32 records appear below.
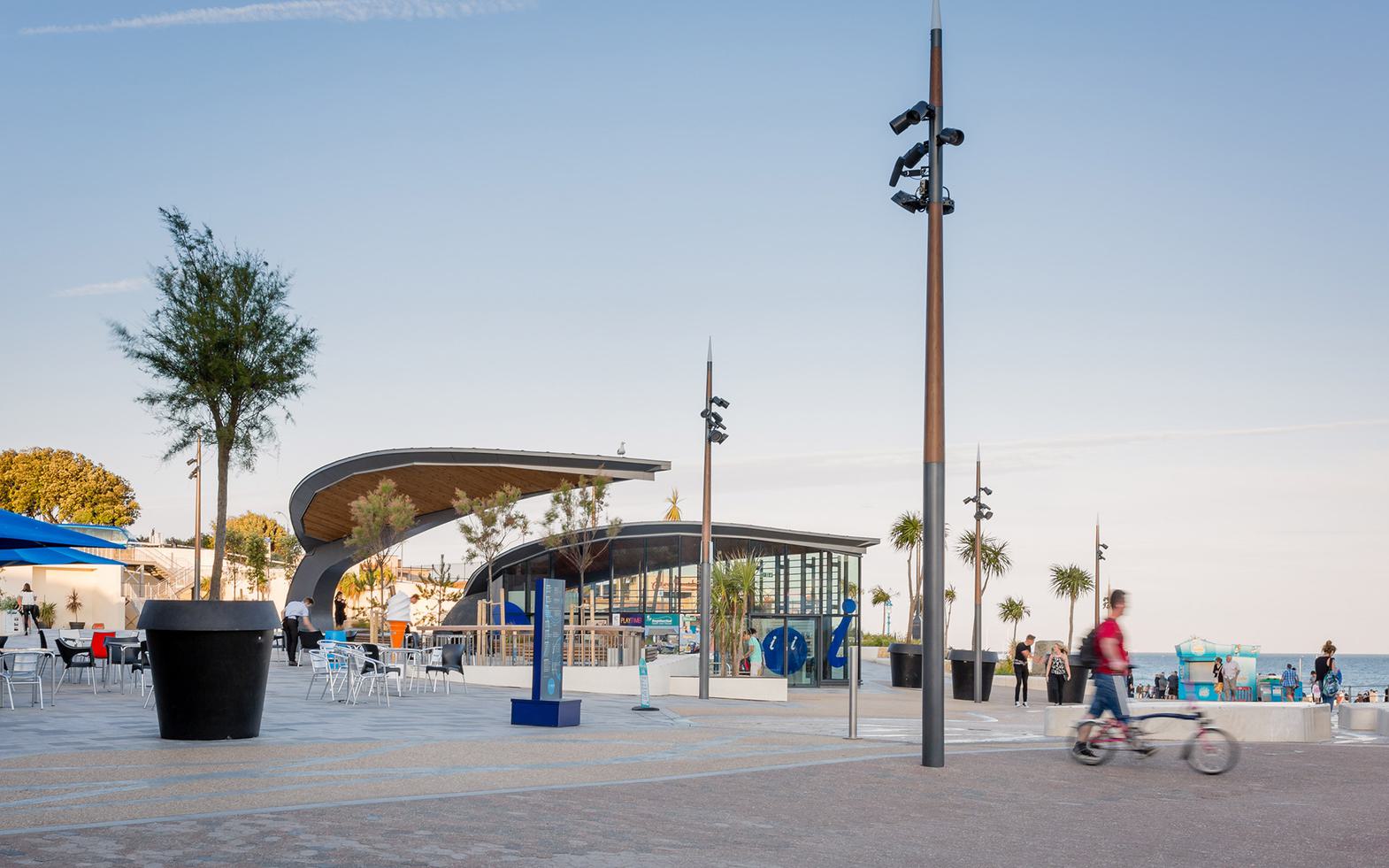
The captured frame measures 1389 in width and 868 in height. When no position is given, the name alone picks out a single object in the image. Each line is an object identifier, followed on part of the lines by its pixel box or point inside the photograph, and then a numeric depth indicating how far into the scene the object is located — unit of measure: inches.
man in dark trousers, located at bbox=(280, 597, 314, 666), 1026.7
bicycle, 423.8
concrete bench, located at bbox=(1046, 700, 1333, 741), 602.2
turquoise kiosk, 1267.2
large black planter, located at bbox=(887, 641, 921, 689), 1413.6
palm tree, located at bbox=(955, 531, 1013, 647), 2519.7
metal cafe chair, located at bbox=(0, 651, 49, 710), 579.0
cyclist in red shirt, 444.1
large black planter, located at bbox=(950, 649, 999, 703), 1214.3
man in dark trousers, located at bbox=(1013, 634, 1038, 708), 1100.9
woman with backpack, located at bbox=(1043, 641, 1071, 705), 1071.0
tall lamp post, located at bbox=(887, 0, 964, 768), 433.4
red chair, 759.0
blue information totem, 575.5
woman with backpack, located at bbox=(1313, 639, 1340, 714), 1094.4
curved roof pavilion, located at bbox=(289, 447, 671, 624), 1616.6
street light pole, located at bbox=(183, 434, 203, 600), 1866.6
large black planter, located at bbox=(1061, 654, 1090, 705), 1115.9
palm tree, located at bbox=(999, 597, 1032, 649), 2856.8
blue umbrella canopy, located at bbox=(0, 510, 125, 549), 627.2
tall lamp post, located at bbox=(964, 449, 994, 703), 1173.7
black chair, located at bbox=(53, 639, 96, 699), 688.4
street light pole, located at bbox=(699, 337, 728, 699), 908.6
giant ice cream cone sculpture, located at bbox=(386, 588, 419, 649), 1081.4
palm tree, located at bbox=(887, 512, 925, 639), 2719.0
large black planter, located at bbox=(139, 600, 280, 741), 434.0
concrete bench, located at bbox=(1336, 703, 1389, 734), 782.5
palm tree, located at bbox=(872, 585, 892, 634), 3265.3
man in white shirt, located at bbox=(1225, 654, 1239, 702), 1336.1
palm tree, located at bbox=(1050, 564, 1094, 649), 3102.9
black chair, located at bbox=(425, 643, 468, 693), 880.2
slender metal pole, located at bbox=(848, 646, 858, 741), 539.3
